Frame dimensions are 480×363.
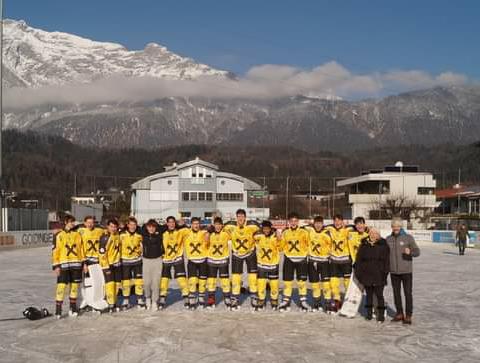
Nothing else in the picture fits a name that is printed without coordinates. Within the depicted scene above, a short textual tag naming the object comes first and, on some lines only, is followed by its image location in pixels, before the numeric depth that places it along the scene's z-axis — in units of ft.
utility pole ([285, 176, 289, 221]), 220.23
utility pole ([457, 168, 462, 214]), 224.29
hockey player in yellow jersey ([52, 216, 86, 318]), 37.60
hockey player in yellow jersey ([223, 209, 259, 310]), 39.68
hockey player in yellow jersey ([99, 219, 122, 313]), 38.91
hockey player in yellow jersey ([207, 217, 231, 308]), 39.99
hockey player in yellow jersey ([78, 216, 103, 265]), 39.06
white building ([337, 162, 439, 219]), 214.48
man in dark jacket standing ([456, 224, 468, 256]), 106.70
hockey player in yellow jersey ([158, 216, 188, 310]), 40.11
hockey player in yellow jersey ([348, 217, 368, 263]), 39.58
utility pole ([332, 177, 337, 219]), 222.07
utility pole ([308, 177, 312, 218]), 216.82
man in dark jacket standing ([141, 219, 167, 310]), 39.17
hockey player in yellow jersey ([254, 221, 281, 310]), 39.27
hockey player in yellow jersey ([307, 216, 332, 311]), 39.27
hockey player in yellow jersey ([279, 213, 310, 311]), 39.32
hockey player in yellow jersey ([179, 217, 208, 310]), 40.01
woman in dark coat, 36.14
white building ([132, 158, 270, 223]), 228.63
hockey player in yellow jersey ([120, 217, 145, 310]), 39.88
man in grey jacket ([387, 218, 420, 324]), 35.60
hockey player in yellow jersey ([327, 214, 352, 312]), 39.25
